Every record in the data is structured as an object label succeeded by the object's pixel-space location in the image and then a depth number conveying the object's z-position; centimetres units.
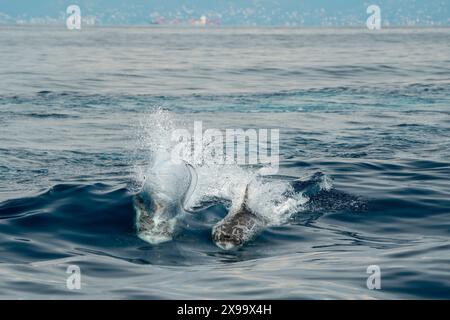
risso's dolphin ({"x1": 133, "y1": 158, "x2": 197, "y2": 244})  1367
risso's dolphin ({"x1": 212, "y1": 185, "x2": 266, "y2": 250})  1316
